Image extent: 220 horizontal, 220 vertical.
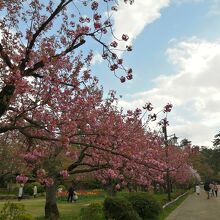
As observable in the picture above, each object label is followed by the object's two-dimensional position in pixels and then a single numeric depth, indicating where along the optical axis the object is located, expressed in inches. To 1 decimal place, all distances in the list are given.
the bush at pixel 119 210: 364.7
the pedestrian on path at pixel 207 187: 970.8
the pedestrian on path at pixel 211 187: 1015.9
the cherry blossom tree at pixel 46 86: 203.9
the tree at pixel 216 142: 2953.6
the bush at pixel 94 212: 390.1
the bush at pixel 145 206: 424.1
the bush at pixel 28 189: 1064.9
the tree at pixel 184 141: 3336.9
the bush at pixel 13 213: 233.8
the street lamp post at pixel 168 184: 742.4
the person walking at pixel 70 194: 798.0
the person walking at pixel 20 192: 848.2
